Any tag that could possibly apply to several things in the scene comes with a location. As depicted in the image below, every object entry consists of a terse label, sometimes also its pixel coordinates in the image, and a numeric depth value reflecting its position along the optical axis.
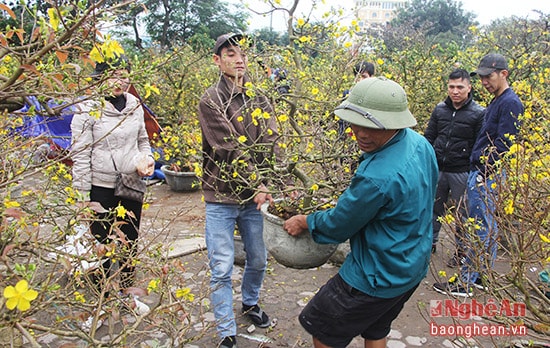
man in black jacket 4.46
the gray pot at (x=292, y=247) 2.59
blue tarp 7.65
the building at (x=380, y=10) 92.50
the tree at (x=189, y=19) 30.17
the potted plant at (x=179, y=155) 6.80
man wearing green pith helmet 2.04
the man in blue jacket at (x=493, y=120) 3.90
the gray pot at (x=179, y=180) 7.39
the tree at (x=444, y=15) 45.88
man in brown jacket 2.94
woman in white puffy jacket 3.16
